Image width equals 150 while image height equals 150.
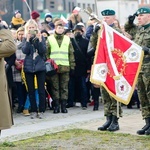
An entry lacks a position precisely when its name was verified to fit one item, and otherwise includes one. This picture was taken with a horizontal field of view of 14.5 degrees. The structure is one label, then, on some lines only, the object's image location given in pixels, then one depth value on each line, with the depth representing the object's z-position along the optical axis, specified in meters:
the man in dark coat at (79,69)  14.04
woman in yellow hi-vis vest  13.18
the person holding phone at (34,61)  12.12
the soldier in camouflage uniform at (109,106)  10.11
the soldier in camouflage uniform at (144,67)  9.52
